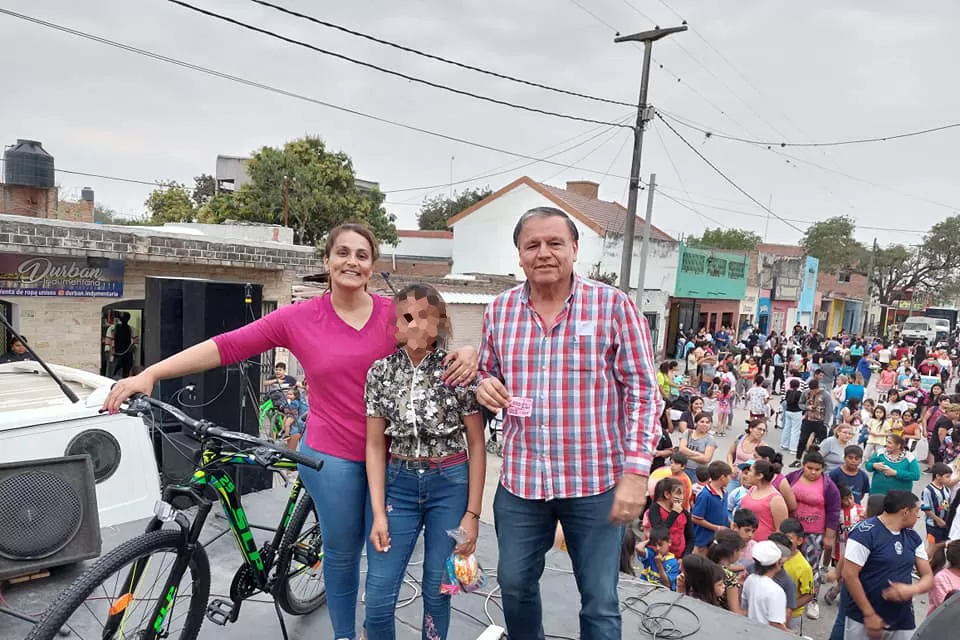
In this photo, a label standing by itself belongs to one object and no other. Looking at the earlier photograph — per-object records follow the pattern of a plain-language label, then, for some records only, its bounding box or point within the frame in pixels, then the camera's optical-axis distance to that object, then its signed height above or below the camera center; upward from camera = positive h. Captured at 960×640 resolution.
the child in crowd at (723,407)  13.03 -2.40
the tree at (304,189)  22.55 +2.67
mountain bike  2.04 -1.12
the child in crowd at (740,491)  5.66 -1.85
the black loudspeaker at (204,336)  4.99 -0.72
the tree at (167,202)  31.75 +2.58
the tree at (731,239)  58.31 +5.25
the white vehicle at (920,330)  31.13 -1.06
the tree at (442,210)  49.62 +5.03
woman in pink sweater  2.29 -0.40
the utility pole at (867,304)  40.00 +0.08
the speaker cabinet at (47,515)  2.60 -1.19
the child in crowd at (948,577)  4.06 -1.75
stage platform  2.82 -1.68
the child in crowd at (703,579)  4.03 -1.87
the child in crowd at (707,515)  5.35 -1.92
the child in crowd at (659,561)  4.80 -2.14
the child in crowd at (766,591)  4.08 -1.96
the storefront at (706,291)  25.77 +0.08
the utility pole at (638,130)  13.63 +3.48
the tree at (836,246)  46.97 +4.27
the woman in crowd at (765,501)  5.21 -1.74
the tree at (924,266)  43.03 +3.11
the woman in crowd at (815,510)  5.55 -1.86
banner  9.27 -0.53
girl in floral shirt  2.16 -0.65
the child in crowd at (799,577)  4.64 -2.06
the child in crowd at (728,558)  4.23 -1.90
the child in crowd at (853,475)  6.46 -1.81
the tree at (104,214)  55.64 +3.10
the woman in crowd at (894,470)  6.81 -1.78
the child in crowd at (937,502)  5.99 -1.89
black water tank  13.77 +1.69
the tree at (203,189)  34.25 +3.74
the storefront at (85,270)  9.23 -0.39
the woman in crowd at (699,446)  7.09 -1.81
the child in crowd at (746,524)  4.91 -1.82
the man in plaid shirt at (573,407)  2.07 -0.41
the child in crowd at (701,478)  5.63 -1.68
